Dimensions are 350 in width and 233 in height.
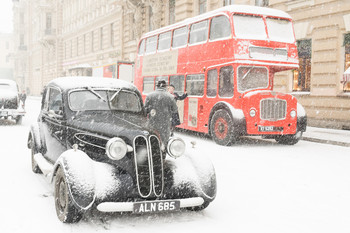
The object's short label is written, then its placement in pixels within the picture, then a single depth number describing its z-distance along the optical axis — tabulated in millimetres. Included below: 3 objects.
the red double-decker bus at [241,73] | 11172
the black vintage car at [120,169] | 4328
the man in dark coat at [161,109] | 7535
